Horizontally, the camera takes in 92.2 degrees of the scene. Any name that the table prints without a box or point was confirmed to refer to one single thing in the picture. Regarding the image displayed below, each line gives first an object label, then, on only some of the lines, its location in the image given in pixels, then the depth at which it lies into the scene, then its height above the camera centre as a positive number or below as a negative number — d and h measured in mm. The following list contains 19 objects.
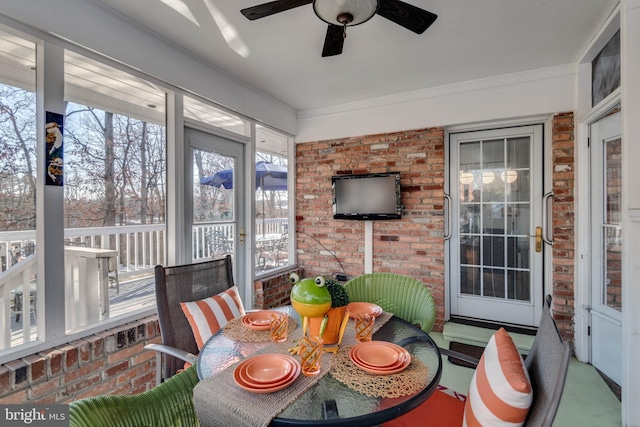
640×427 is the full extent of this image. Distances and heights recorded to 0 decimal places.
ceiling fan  1458 +994
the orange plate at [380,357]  1164 -594
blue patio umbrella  3064 +380
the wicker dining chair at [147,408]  812 -588
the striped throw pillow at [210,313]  1775 -623
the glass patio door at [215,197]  2812 +138
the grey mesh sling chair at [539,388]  837 -546
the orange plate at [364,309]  1748 -578
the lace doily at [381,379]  1047 -611
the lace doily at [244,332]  1476 -609
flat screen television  3404 +164
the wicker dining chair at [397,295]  2078 -612
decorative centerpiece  1298 -412
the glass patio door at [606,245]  2215 -274
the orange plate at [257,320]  1581 -593
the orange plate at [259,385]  1013 -582
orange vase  1357 -512
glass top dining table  929 -619
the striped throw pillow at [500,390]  898 -563
